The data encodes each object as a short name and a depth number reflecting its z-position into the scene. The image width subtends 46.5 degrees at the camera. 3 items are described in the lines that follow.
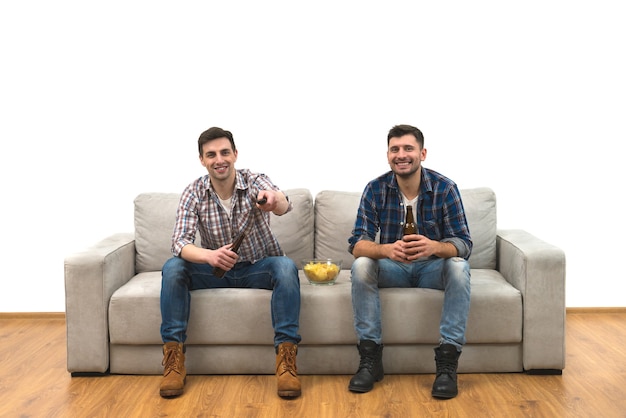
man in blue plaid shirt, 2.87
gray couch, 3.04
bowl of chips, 3.22
